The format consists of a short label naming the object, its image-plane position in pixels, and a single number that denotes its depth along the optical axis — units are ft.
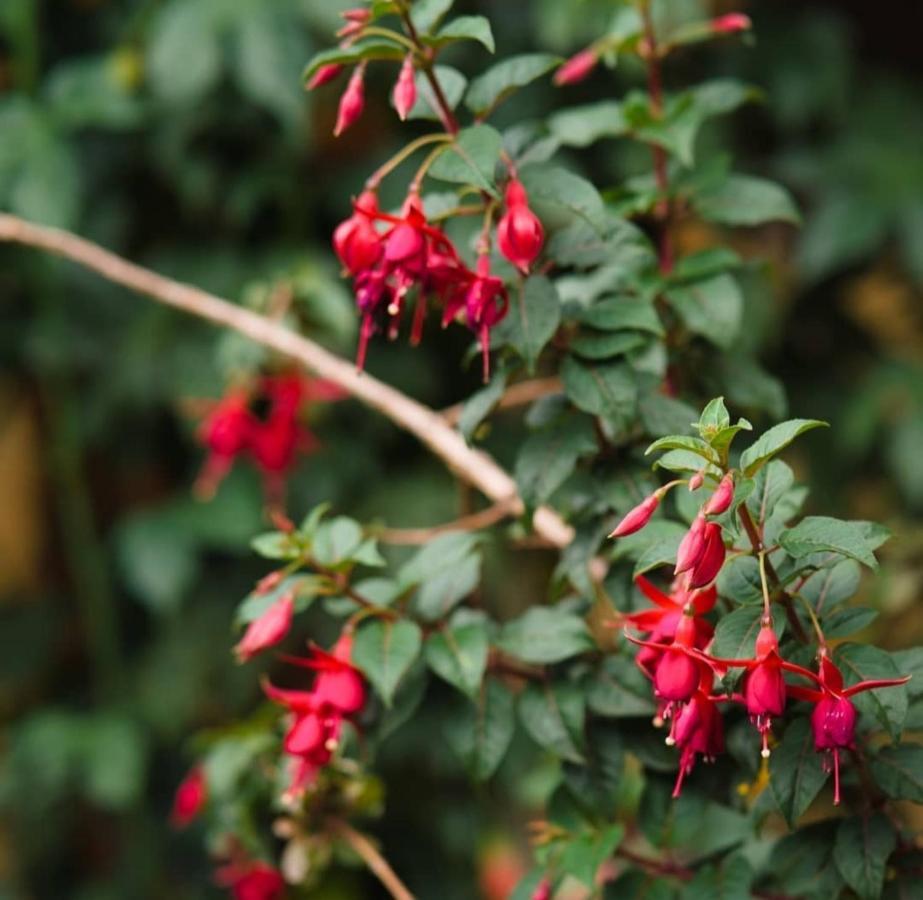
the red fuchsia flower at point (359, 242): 6.63
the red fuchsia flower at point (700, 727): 6.39
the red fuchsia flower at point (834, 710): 6.34
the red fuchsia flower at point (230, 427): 8.48
